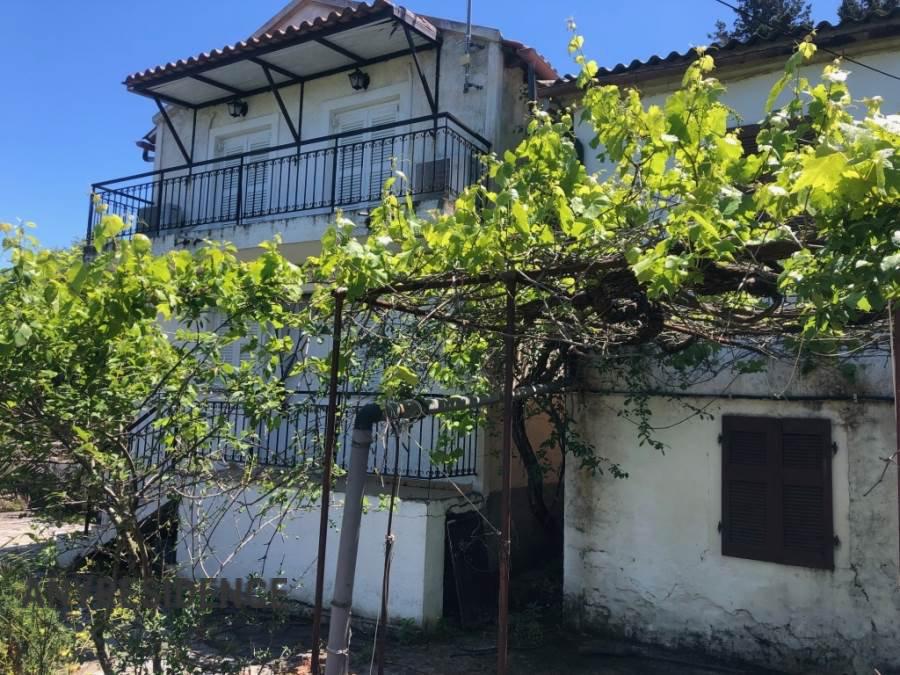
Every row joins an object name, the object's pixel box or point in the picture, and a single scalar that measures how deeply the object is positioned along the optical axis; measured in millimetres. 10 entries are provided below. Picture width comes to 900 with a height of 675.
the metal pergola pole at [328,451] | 3523
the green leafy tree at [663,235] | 1988
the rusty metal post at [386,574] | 3424
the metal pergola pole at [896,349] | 2070
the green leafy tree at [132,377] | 3176
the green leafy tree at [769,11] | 19969
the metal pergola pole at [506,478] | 2992
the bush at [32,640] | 4293
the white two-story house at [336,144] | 6965
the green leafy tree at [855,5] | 16073
